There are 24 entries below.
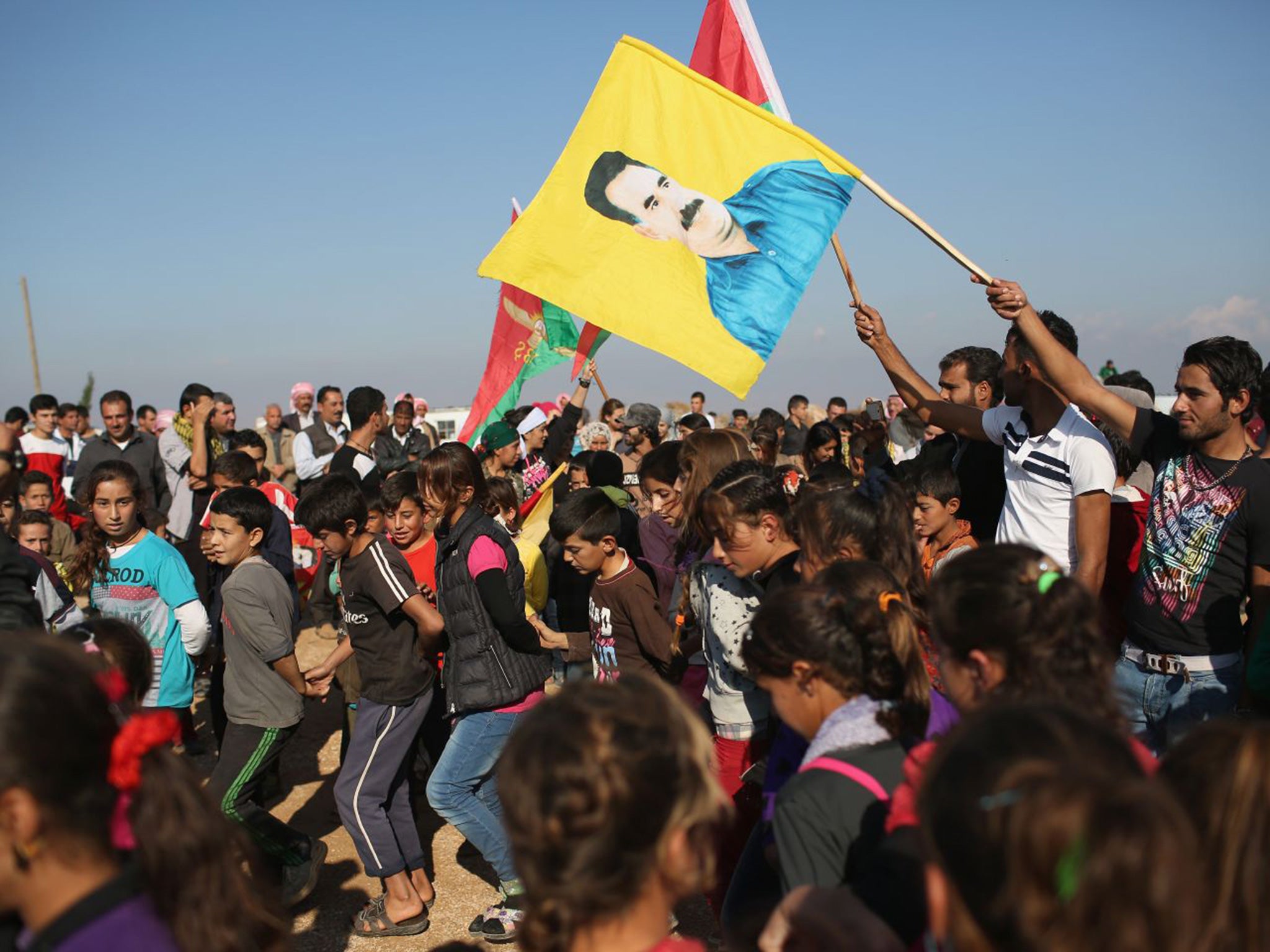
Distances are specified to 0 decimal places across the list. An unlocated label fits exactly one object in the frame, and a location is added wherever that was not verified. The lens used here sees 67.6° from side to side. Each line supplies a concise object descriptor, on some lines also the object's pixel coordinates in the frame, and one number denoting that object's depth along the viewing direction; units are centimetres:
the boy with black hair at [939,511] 432
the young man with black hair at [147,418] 1373
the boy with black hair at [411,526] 495
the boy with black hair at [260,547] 591
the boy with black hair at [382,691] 416
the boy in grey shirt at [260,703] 424
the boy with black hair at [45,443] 1145
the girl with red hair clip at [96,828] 165
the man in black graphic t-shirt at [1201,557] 318
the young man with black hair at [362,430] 728
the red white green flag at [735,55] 475
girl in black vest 413
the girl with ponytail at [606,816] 158
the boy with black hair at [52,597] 398
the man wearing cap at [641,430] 1003
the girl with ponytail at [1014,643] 196
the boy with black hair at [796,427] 1400
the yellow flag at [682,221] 426
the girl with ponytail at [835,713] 204
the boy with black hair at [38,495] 752
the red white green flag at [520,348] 815
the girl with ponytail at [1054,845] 118
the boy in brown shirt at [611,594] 410
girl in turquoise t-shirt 449
